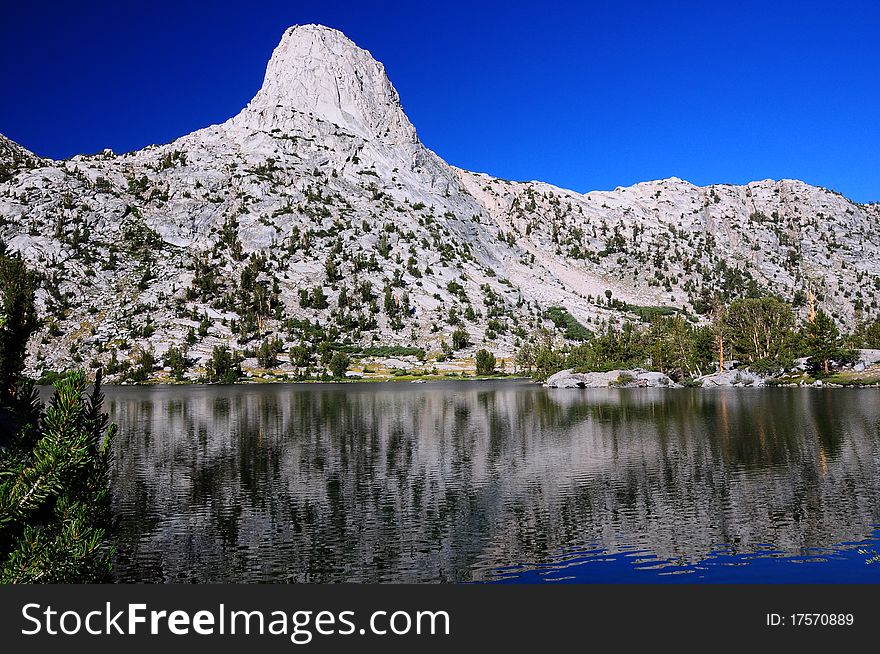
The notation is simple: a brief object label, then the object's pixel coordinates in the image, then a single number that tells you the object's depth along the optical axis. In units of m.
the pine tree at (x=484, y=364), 170.81
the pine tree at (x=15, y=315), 18.02
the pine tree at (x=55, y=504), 11.18
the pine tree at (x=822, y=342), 113.06
